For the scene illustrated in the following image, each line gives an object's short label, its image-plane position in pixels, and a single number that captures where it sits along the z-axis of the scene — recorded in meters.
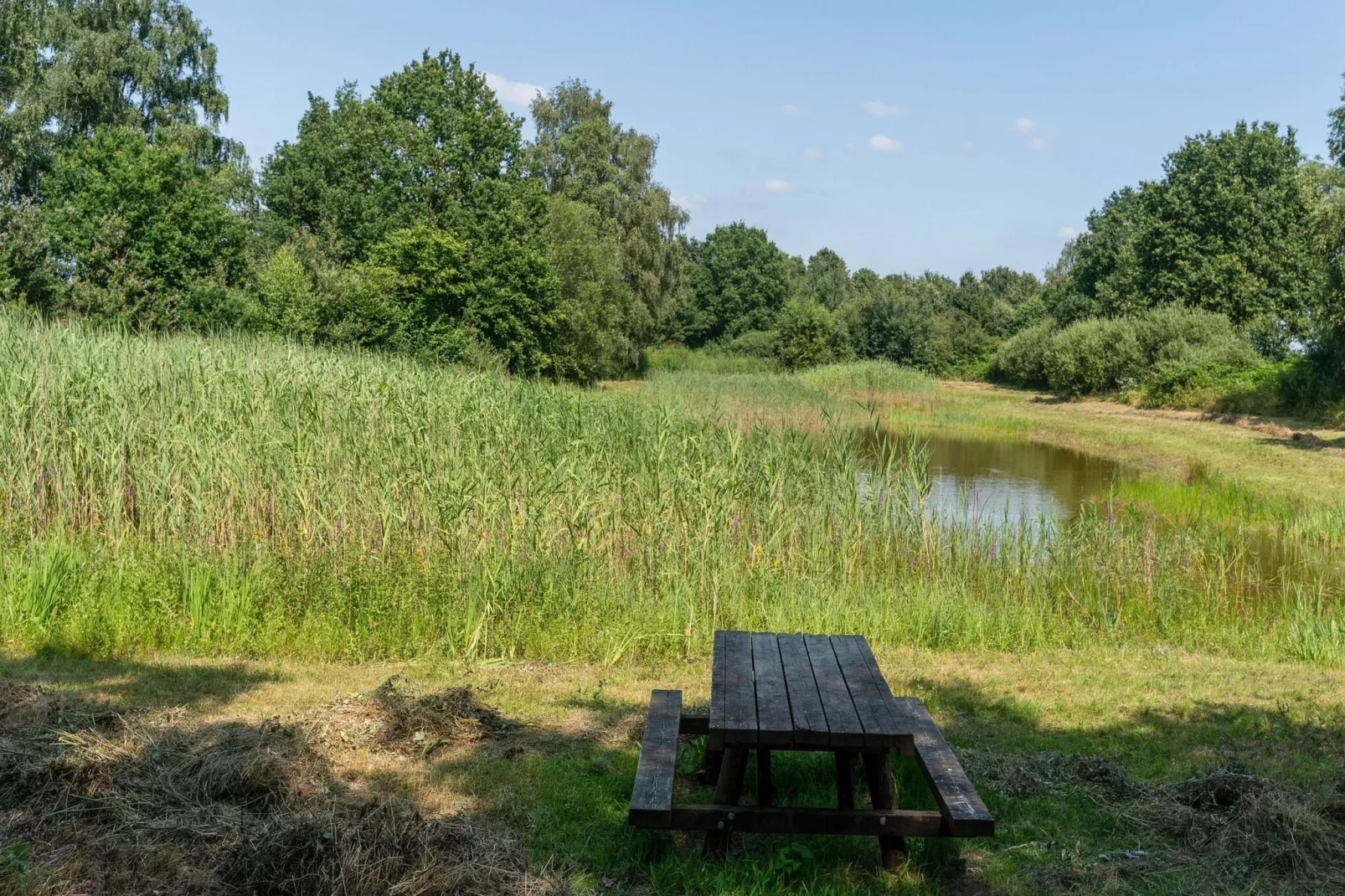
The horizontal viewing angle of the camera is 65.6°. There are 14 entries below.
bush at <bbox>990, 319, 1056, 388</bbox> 43.92
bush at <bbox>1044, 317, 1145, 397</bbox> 34.41
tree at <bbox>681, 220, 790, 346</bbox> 74.31
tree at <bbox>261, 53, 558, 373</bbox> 27.84
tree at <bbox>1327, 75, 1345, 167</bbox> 19.94
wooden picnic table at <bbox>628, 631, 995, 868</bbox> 3.29
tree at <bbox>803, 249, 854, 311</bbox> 91.44
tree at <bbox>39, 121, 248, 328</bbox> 22.58
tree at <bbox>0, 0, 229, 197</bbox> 29.05
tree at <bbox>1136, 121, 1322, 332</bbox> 38.69
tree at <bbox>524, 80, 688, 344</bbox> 42.12
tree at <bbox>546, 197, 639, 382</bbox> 33.59
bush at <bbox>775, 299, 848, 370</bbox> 52.06
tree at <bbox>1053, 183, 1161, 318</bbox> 43.38
